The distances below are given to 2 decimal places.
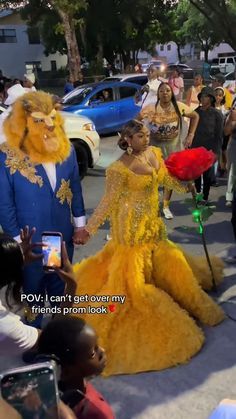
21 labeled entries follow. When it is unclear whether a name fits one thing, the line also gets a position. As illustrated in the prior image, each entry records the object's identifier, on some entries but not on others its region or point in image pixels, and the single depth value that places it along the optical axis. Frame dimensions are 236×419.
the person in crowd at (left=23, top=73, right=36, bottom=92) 9.65
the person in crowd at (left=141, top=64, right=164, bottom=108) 6.79
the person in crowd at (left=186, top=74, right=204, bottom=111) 10.37
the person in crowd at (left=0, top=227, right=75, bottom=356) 1.91
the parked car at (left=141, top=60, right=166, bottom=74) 8.54
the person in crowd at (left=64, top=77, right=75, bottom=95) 17.19
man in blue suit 3.16
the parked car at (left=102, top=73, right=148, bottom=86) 15.02
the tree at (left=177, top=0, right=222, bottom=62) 53.84
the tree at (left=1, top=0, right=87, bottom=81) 21.00
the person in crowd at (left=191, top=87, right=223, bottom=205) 6.53
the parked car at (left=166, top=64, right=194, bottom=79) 33.62
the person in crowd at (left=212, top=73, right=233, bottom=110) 9.17
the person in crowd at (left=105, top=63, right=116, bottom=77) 30.45
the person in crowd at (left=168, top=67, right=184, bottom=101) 12.88
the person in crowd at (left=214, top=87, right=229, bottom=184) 7.89
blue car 12.32
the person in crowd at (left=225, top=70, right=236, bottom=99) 10.06
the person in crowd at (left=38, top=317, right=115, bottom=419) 1.77
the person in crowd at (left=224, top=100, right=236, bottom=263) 4.99
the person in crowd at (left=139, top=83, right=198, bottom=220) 6.04
